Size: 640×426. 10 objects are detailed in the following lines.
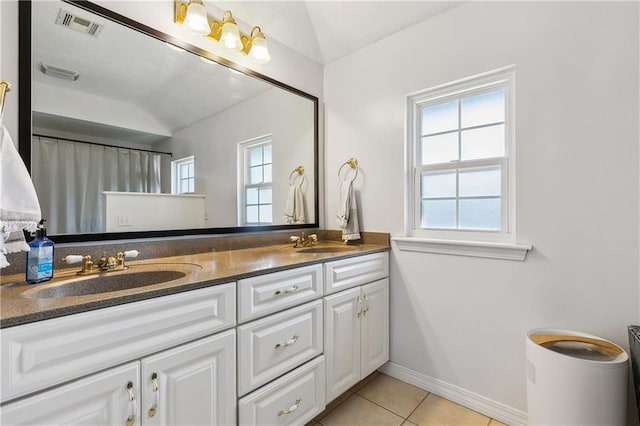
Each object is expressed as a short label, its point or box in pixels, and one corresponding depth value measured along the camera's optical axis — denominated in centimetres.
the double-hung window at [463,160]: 166
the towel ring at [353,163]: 221
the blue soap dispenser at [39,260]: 104
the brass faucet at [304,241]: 204
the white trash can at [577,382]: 114
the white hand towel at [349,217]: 213
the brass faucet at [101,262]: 118
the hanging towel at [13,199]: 92
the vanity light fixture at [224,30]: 154
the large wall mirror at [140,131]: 124
